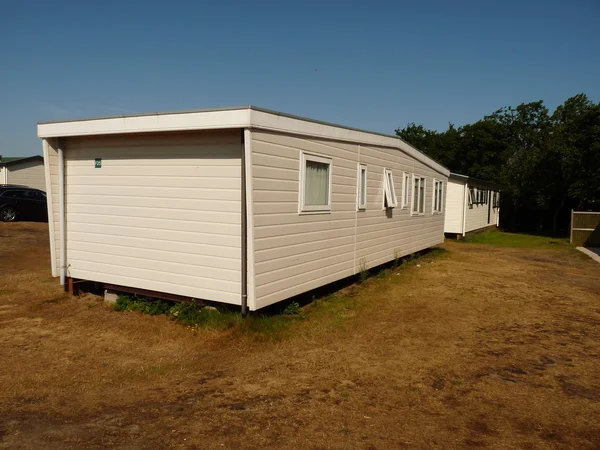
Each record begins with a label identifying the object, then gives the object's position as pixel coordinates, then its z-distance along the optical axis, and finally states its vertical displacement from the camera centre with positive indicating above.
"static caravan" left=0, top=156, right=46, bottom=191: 25.25 +0.89
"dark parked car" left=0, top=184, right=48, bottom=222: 17.95 -0.61
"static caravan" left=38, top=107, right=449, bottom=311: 5.64 -0.16
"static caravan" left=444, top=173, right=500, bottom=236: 18.80 -0.46
